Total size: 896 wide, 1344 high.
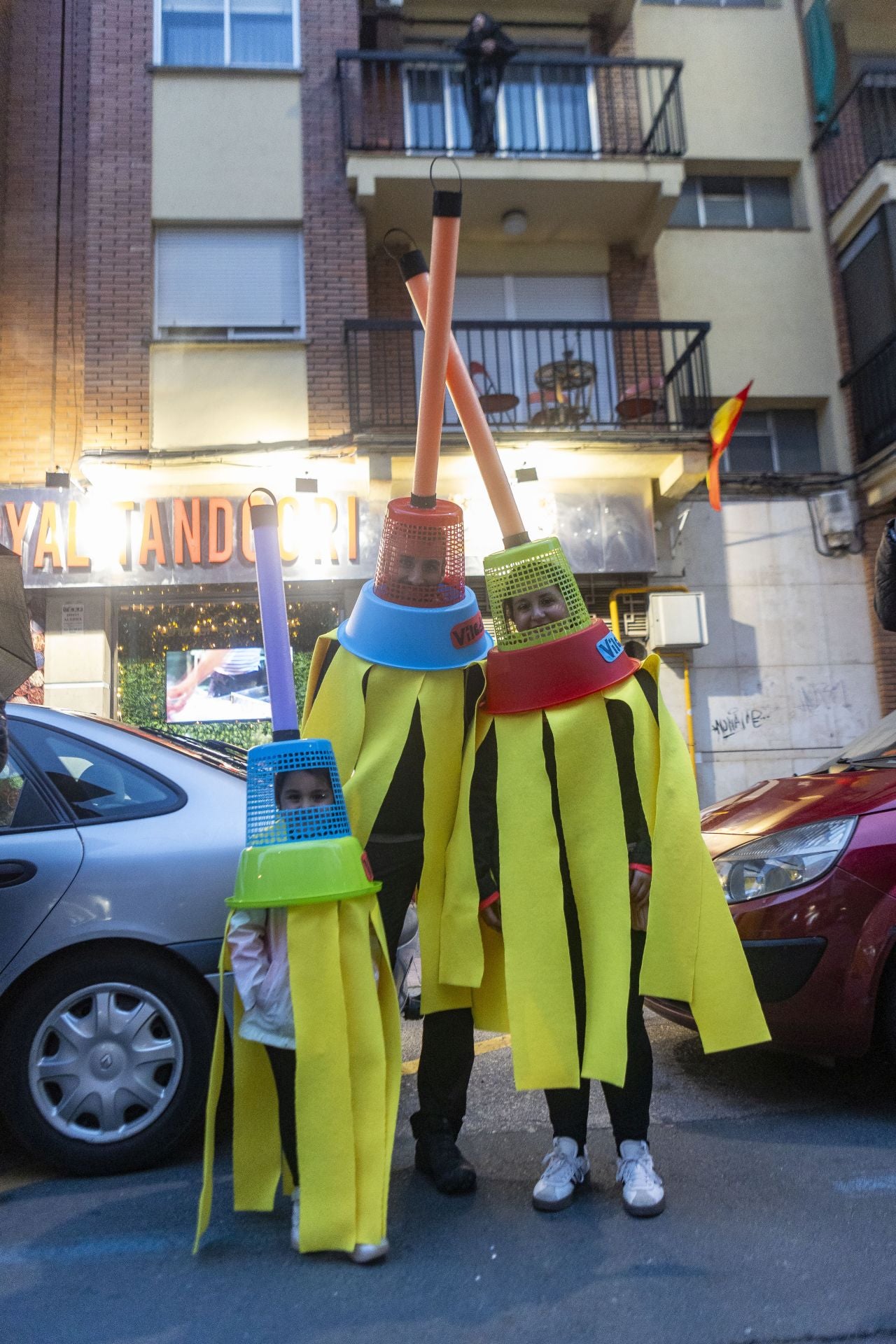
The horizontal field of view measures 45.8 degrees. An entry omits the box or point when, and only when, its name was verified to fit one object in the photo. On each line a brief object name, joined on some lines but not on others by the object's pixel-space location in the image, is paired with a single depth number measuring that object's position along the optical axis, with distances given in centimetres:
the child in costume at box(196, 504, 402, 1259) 262
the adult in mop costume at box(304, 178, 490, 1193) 311
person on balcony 1113
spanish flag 1102
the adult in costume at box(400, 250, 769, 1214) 294
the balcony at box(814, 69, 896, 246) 1289
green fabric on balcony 1292
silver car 330
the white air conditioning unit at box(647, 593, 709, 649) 1118
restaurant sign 1059
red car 356
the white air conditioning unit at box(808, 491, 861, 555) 1213
